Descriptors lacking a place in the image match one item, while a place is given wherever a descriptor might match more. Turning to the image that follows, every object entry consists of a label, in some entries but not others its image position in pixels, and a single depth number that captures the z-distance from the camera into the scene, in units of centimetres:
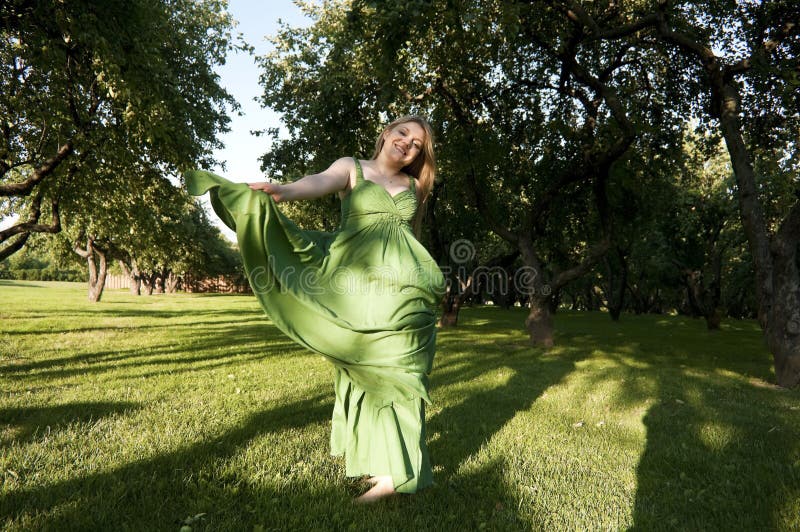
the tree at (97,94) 766
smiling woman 313
